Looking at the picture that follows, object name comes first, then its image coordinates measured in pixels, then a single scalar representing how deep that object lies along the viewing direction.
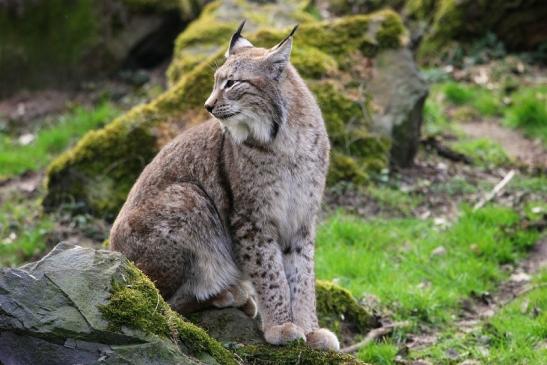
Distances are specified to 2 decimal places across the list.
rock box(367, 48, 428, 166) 20.41
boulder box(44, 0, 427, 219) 18.75
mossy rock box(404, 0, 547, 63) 27.56
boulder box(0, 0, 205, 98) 26.61
